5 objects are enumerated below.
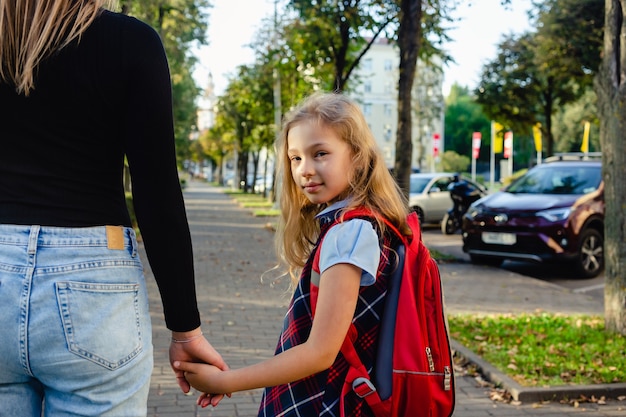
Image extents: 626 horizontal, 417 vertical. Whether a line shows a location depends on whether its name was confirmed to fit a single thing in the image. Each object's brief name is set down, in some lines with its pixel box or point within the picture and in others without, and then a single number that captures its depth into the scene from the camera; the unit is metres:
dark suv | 11.41
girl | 1.88
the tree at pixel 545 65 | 22.83
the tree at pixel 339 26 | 16.64
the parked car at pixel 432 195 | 20.75
